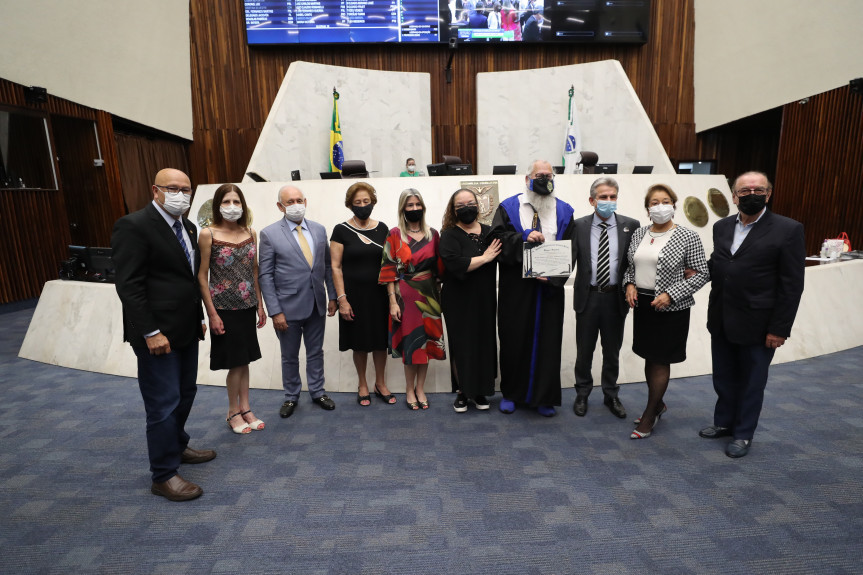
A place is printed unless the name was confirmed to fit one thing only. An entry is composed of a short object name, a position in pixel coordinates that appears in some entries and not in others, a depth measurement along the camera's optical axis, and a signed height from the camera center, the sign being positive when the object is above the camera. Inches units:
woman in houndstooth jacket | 97.6 -20.4
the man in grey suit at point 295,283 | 113.4 -20.1
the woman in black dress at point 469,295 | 111.6 -24.5
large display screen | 395.2 +159.5
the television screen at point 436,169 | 214.9 +15.2
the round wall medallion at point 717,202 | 222.8 -5.4
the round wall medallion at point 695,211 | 215.0 -9.1
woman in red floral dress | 116.0 -21.2
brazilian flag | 353.4 +44.8
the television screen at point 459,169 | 210.0 +14.3
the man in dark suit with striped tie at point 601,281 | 111.3 -21.5
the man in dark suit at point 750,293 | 89.7 -21.1
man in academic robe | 111.9 -25.8
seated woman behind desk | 326.0 +24.5
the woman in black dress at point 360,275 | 119.1 -19.1
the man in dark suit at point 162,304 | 78.6 -17.1
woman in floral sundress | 100.9 -16.8
